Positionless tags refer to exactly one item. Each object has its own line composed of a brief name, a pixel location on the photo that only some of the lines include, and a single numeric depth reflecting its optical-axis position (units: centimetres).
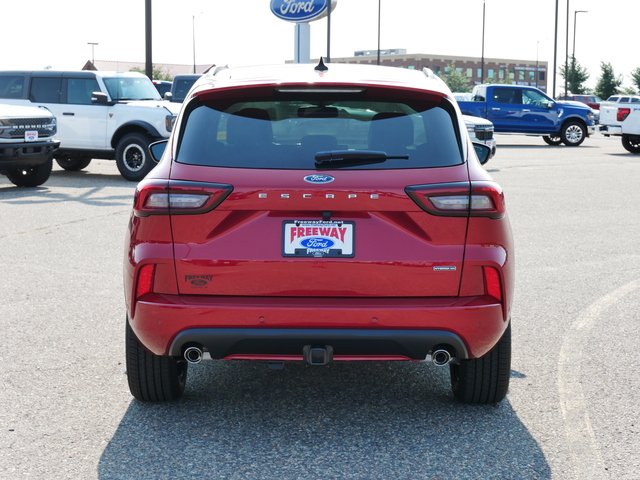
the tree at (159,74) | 9712
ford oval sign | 3450
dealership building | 13362
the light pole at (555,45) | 5818
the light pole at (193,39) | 9021
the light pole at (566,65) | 6620
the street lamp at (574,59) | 7485
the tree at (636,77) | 7280
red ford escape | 377
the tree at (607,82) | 7794
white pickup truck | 2634
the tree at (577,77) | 7811
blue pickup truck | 2991
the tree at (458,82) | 10088
